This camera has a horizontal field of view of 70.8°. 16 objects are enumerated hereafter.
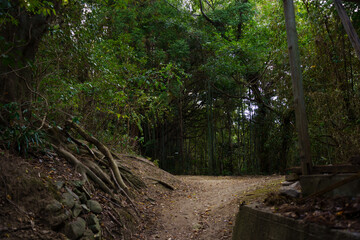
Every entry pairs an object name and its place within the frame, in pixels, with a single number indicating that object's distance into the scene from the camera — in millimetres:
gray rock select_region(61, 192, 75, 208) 2986
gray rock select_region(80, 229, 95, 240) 2831
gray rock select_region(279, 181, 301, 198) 2396
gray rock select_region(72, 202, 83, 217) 3039
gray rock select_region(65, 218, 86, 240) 2713
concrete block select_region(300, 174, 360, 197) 1770
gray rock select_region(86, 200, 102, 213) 3395
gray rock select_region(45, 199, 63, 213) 2703
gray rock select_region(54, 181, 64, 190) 3127
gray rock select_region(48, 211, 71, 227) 2640
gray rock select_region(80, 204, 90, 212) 3225
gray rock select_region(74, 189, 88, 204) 3385
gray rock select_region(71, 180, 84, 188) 3491
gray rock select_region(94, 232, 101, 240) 2987
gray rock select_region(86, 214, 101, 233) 3070
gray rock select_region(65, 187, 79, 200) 3237
